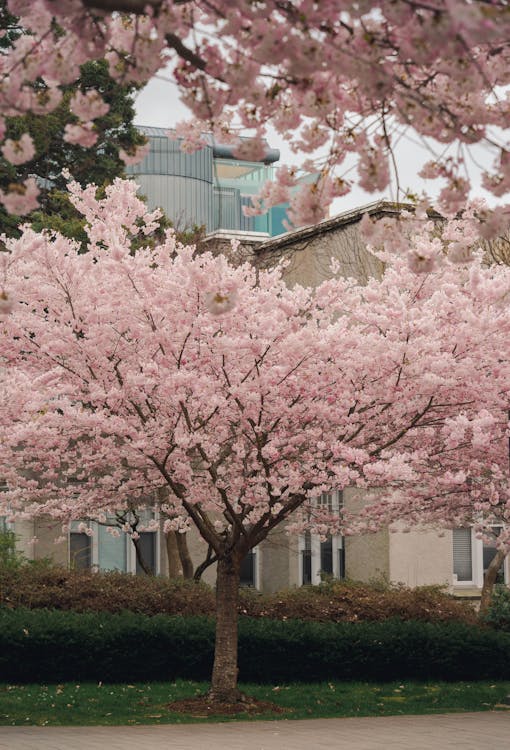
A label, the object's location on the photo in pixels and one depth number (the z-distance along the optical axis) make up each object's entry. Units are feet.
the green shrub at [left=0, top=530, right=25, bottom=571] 72.38
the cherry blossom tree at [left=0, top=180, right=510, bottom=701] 47.85
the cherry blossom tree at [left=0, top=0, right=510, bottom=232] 17.63
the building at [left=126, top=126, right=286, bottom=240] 163.32
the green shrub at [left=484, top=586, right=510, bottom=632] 68.03
